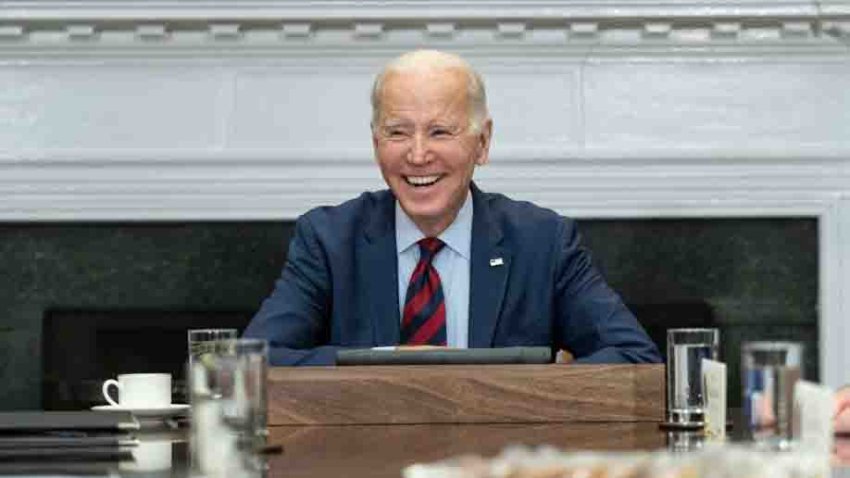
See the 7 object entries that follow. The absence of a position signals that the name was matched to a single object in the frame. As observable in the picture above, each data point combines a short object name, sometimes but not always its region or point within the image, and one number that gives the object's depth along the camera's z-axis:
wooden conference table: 4.49
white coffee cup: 5.16
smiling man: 5.96
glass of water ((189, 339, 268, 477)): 3.00
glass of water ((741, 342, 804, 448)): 2.97
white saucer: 4.91
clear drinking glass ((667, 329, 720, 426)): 4.33
